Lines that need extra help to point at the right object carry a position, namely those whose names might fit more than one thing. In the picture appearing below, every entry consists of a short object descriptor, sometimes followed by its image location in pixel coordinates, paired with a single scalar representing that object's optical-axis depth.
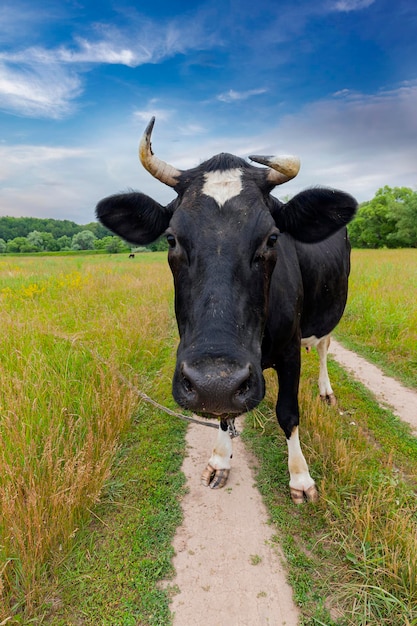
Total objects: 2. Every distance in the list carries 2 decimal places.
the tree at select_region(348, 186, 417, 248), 56.03
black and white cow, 1.95
